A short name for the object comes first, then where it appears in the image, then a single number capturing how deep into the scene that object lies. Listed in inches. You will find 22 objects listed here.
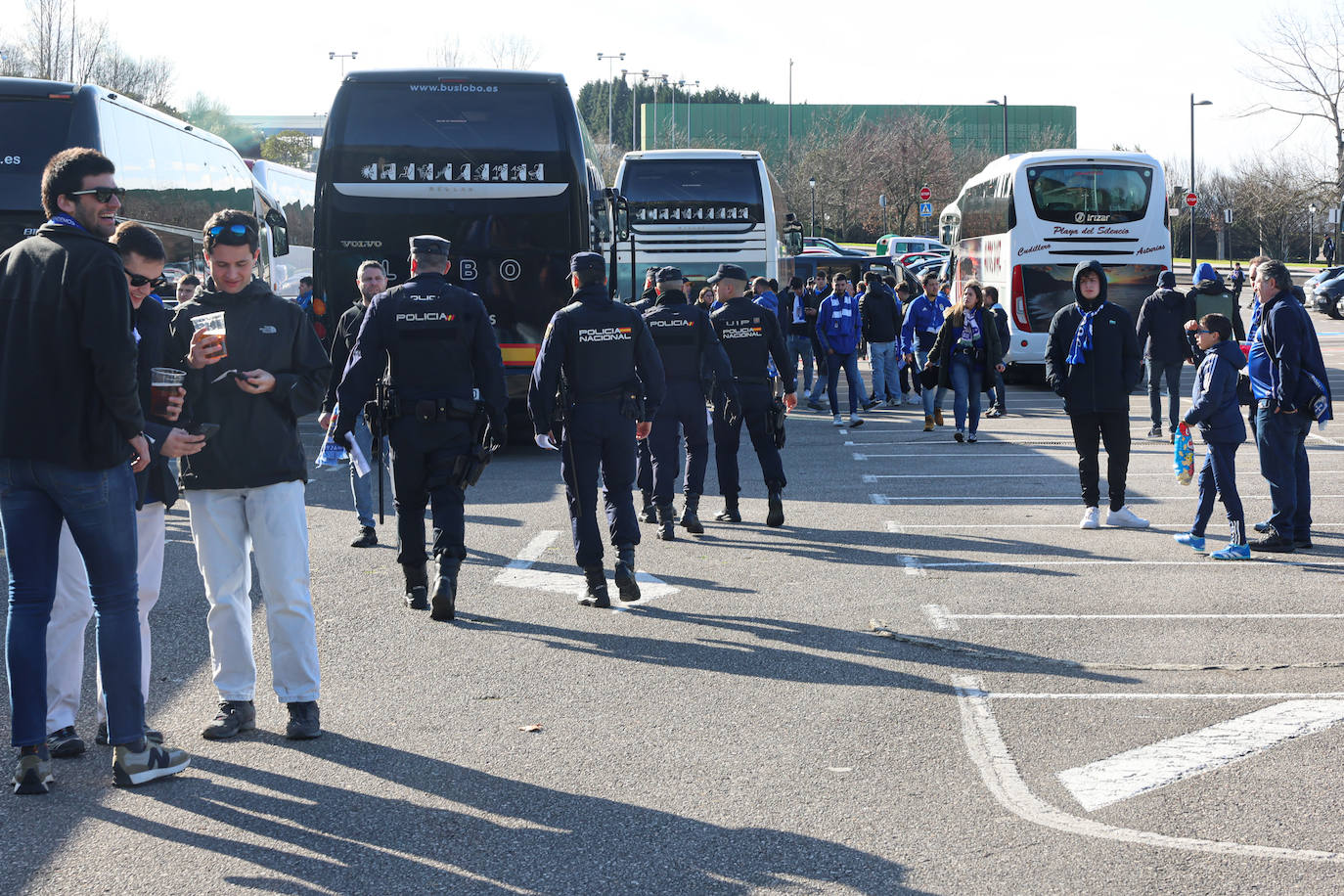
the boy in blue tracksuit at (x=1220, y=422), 363.6
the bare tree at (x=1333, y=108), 2393.0
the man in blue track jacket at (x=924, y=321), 773.9
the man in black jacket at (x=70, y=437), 181.9
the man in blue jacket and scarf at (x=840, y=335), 730.8
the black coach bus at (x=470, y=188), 581.9
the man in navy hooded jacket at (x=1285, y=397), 363.6
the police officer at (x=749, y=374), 431.2
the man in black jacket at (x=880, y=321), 764.6
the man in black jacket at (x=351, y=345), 375.2
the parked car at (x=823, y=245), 1980.7
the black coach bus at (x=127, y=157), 542.6
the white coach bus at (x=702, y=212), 877.2
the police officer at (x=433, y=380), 302.7
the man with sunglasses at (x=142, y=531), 205.3
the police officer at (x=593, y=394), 321.1
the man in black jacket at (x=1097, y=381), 409.4
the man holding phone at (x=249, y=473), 217.5
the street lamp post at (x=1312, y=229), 2679.6
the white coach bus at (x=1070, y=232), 955.3
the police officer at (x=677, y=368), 406.9
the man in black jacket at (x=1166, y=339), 636.7
